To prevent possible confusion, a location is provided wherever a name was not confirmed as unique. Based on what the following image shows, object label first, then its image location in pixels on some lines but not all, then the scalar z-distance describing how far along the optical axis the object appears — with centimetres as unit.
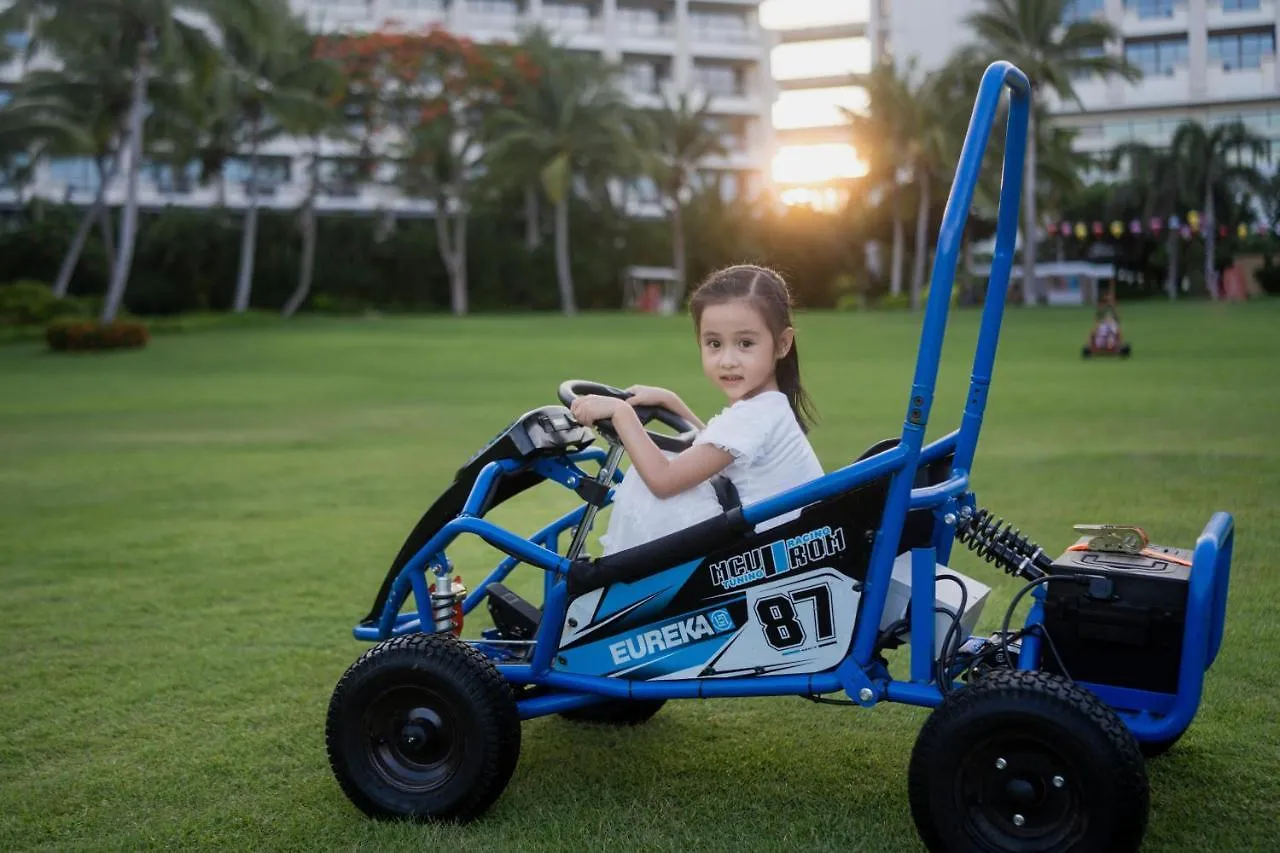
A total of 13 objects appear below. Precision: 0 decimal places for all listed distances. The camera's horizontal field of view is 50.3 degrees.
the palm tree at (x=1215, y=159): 5531
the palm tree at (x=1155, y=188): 5575
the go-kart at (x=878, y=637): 290
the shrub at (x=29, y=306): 3734
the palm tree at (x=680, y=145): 5447
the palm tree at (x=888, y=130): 5362
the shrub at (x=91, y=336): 3048
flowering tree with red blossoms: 4816
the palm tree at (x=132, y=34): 3120
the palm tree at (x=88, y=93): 3741
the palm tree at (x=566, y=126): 4922
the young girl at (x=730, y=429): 330
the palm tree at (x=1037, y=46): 4644
